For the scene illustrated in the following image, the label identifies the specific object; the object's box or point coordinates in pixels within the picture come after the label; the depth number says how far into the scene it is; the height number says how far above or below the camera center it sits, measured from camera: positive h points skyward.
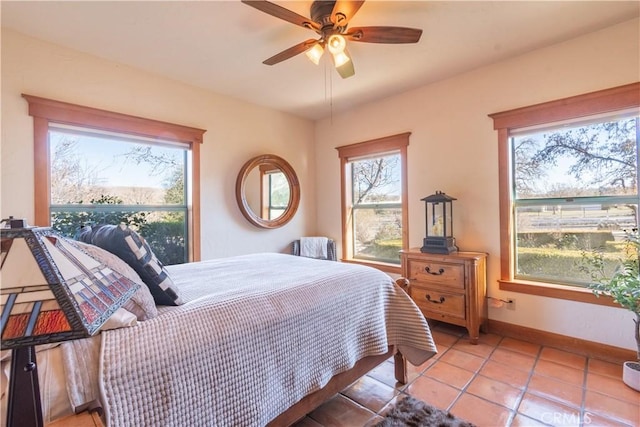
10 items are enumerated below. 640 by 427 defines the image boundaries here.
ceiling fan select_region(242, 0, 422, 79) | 1.63 +1.15
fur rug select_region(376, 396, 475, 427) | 1.58 -1.15
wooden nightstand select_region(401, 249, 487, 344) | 2.56 -0.69
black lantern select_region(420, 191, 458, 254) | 2.82 -0.13
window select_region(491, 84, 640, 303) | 2.23 +0.21
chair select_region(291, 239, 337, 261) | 3.93 -0.46
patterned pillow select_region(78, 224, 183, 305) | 1.16 -0.16
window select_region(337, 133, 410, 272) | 3.47 +0.17
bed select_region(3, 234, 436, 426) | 0.87 -0.52
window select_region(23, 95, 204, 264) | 2.30 +0.41
